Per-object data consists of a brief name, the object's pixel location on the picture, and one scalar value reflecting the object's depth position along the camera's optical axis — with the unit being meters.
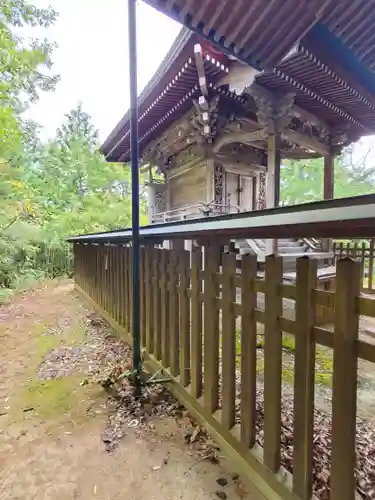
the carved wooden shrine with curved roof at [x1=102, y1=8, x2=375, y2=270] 4.33
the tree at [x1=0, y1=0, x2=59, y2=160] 5.85
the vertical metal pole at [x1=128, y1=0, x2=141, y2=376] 2.40
